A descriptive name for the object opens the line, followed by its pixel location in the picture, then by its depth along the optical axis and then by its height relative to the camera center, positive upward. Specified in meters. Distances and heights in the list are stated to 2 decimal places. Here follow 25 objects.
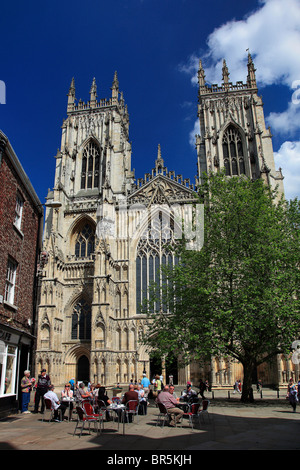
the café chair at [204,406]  10.22 -1.31
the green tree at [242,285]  15.02 +2.96
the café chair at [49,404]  11.14 -1.27
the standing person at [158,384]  17.26 -1.20
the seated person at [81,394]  11.41 -1.03
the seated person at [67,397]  11.62 -1.13
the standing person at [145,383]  16.27 -1.05
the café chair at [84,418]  8.48 -1.27
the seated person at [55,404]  11.06 -1.27
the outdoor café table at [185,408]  11.93 -1.59
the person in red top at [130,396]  10.22 -1.01
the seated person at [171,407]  9.63 -1.26
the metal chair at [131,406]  9.88 -1.26
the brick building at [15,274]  12.25 +3.19
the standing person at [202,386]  17.30 -1.37
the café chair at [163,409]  9.71 -1.32
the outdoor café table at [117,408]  9.51 -1.22
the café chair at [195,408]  10.08 -1.35
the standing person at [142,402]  12.34 -1.41
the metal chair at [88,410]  8.58 -1.14
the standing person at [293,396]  12.87 -1.40
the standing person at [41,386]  12.92 -0.86
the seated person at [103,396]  11.10 -1.10
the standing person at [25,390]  12.31 -0.94
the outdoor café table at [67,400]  11.59 -1.22
